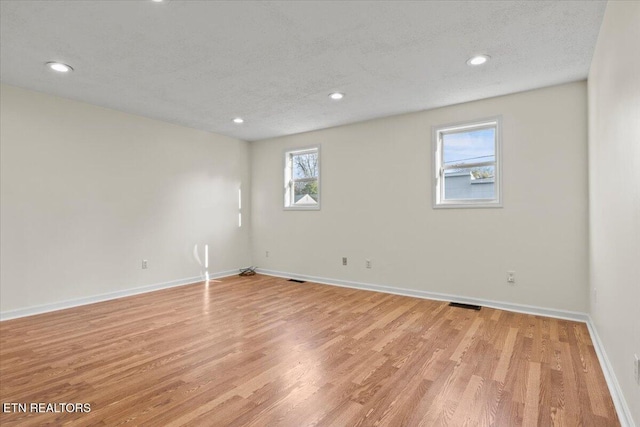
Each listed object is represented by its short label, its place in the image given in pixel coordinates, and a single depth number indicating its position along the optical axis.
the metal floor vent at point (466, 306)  3.74
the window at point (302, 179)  5.51
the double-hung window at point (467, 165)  3.86
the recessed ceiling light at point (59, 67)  2.93
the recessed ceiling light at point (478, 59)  2.81
